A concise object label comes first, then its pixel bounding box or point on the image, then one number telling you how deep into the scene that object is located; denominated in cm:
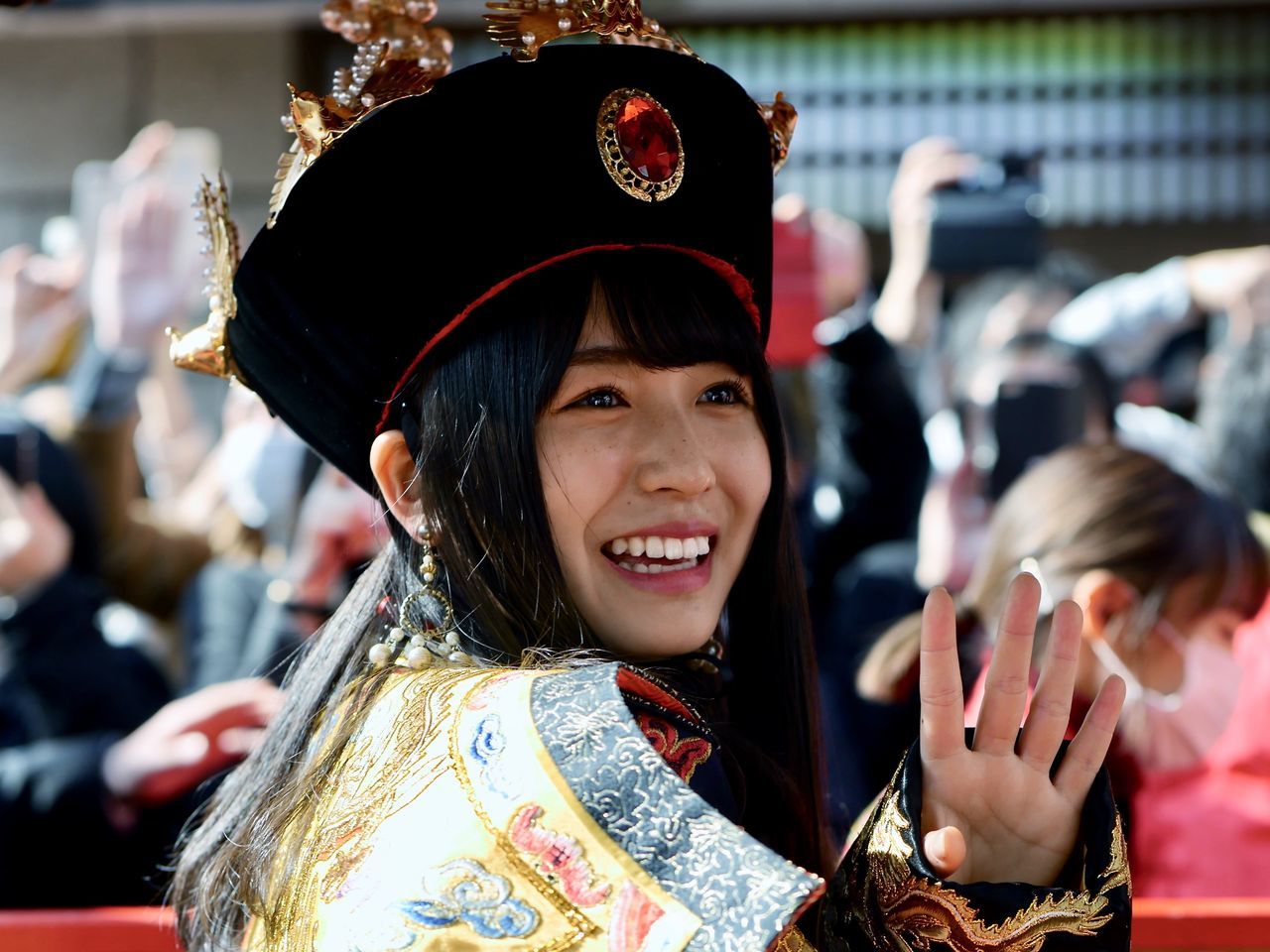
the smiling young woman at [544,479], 301
